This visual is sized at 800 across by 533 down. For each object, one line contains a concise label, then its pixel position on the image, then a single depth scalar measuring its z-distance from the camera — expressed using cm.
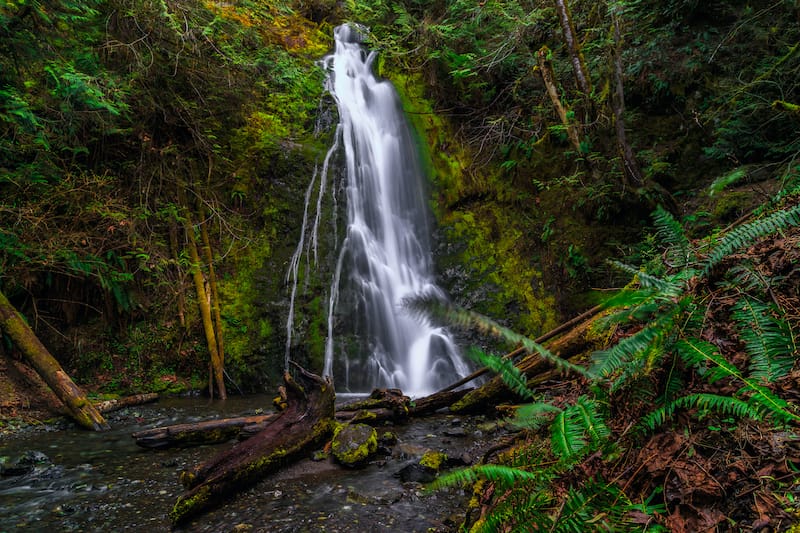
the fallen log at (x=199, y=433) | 448
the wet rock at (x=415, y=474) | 347
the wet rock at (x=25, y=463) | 396
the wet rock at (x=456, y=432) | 445
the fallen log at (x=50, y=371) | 543
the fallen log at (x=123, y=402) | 608
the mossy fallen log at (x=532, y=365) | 374
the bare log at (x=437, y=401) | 521
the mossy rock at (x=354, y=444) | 380
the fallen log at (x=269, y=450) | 309
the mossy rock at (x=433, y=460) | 361
